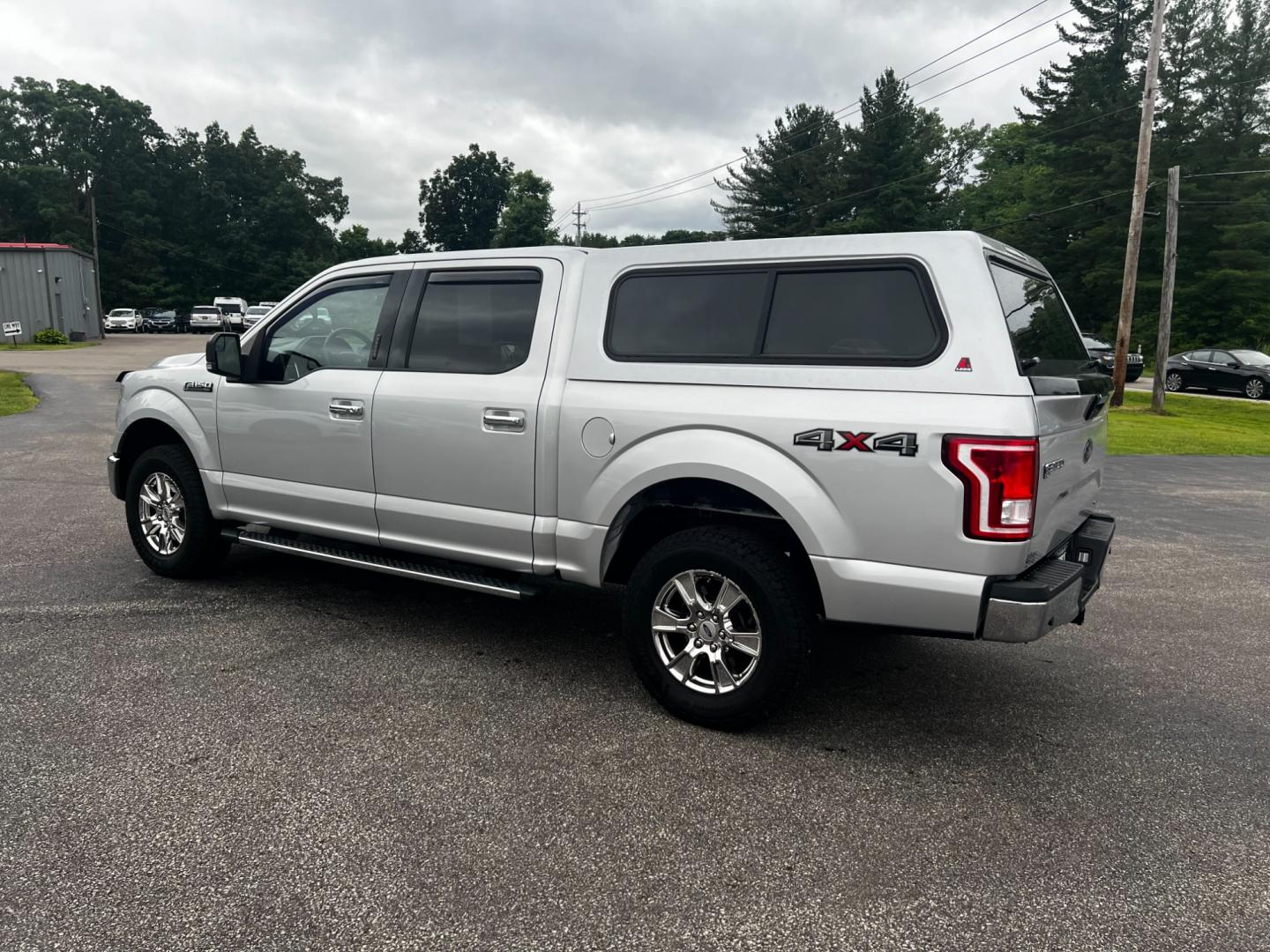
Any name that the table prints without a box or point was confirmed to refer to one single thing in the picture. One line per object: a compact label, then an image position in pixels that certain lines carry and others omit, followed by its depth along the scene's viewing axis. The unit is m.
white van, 52.01
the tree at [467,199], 105.25
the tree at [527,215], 90.38
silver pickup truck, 3.19
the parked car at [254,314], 52.43
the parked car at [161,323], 59.78
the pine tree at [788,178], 50.28
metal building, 40.12
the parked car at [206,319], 54.66
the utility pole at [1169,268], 21.47
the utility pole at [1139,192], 18.72
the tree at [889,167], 44.94
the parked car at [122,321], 55.09
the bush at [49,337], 39.44
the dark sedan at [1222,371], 25.28
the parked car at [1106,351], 23.15
